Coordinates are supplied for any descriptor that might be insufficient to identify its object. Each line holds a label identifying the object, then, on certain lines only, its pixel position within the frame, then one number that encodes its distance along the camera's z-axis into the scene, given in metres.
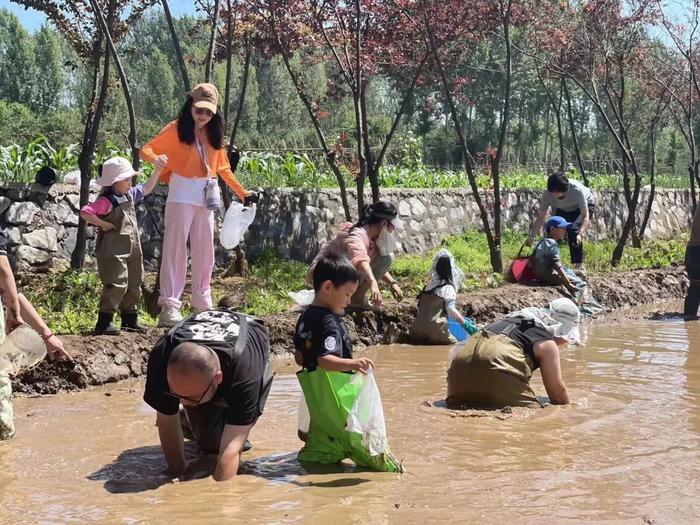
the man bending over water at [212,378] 4.33
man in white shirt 11.69
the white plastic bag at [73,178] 10.98
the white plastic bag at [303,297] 6.05
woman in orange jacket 7.81
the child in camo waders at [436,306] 8.96
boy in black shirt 4.77
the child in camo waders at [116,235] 7.36
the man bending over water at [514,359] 6.15
